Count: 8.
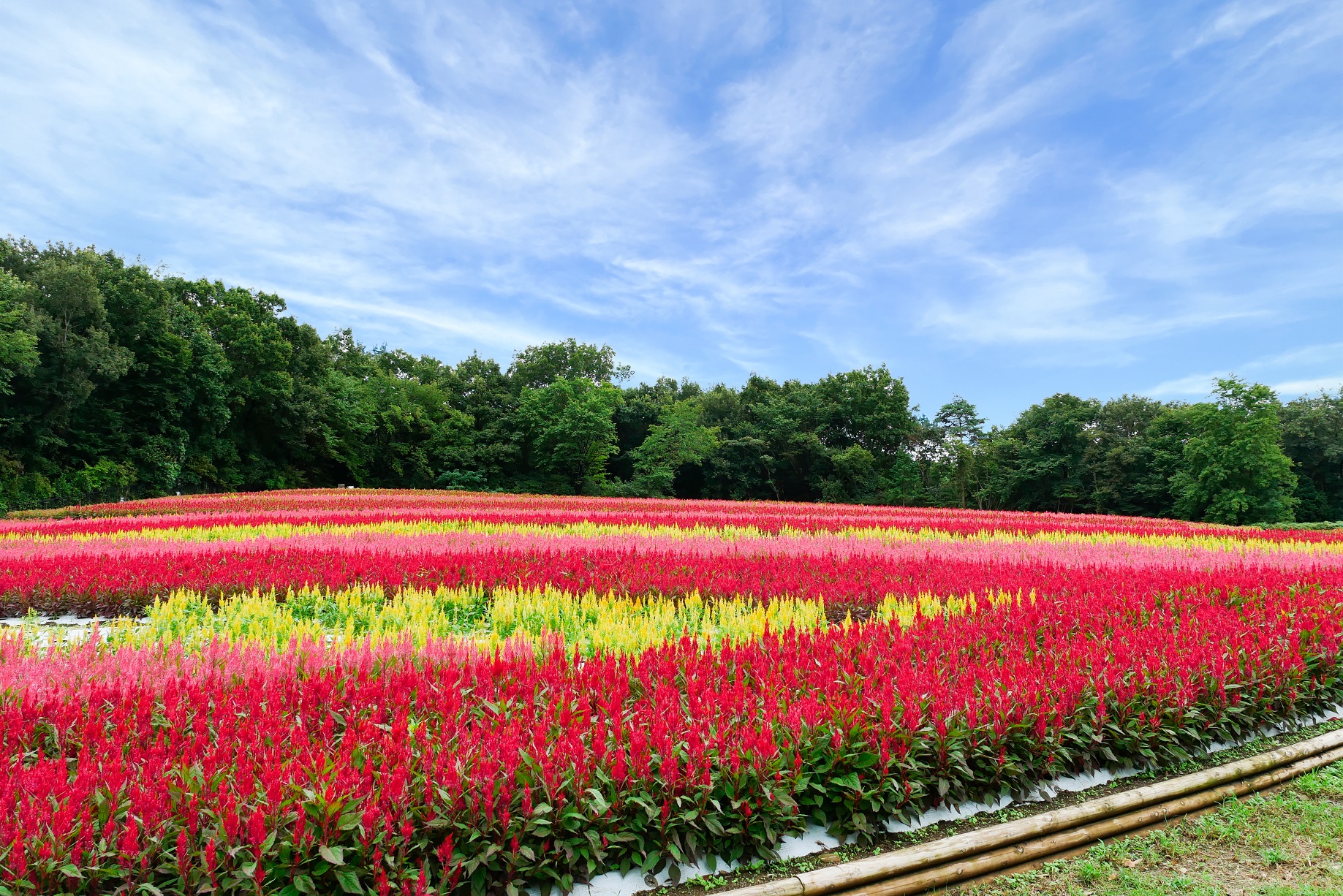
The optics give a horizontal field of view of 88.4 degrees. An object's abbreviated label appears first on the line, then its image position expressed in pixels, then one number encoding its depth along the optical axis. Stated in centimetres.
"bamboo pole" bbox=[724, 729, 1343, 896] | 288
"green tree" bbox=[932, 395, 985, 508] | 3934
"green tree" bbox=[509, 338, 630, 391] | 5041
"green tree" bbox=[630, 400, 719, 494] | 3719
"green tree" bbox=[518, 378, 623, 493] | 3569
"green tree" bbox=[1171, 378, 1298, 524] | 3086
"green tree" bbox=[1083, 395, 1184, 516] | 3634
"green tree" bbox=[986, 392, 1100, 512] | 3825
